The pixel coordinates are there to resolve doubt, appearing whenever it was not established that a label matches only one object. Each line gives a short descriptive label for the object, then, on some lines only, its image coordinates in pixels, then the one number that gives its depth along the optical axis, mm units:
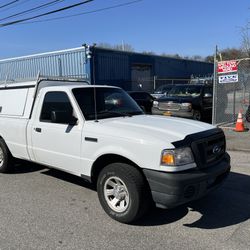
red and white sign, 9038
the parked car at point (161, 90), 16244
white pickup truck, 3099
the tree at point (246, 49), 18850
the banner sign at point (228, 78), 9127
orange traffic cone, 8815
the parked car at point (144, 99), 14202
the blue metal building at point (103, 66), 19983
